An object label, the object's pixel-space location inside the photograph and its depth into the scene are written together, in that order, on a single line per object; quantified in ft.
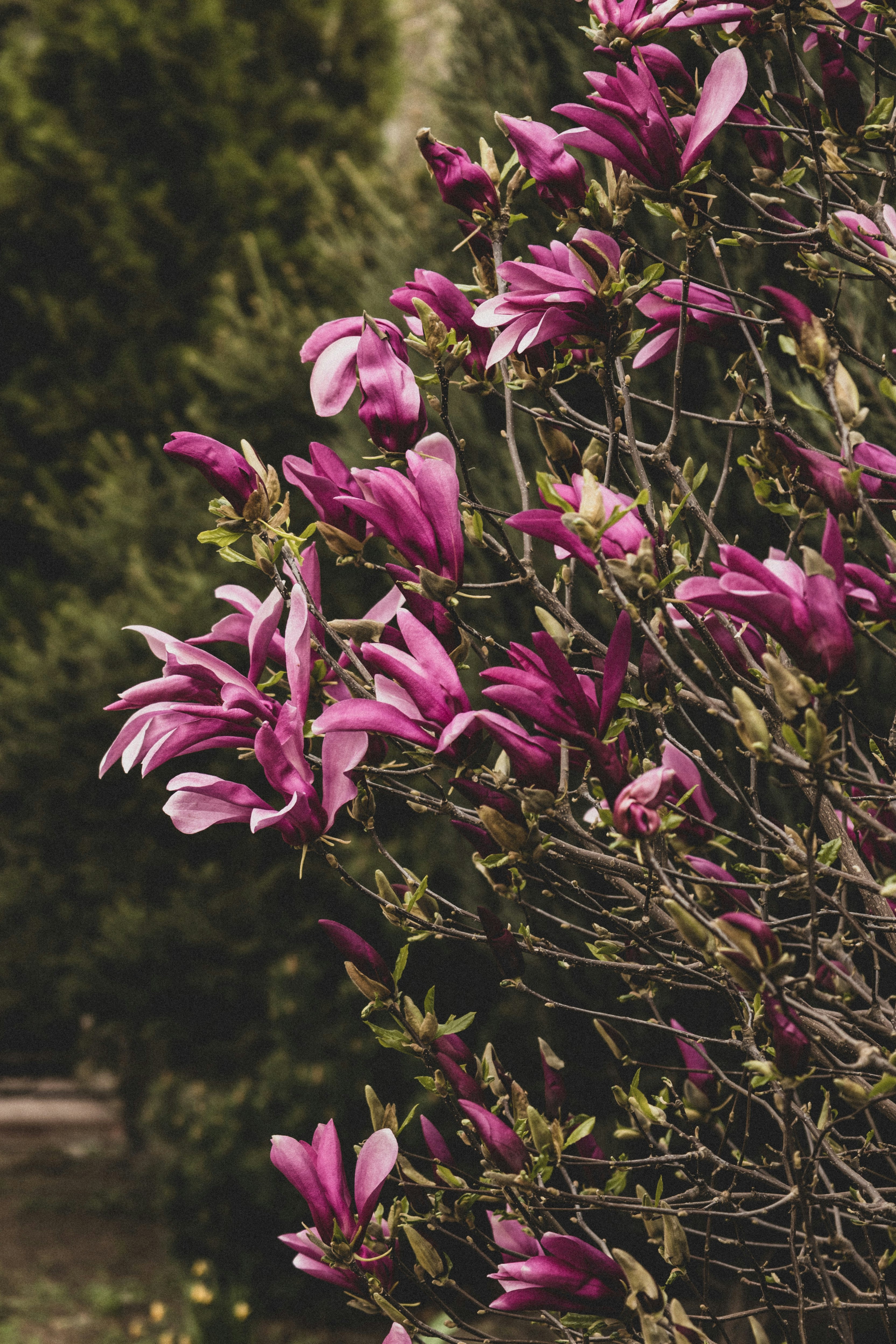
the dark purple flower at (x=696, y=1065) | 10.44
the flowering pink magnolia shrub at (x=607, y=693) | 9.80
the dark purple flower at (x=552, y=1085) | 10.38
